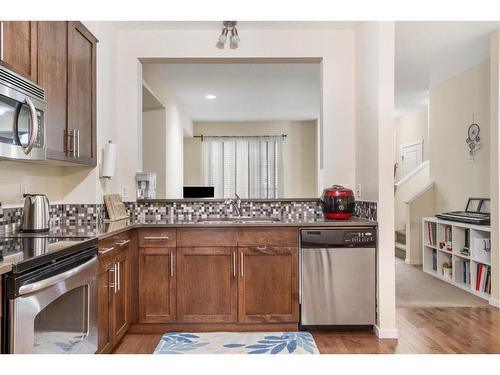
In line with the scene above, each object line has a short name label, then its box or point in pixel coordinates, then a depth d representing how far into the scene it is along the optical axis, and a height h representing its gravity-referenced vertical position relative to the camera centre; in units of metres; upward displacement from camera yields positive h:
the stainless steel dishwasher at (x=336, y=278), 2.71 -0.65
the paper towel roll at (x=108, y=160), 2.85 +0.21
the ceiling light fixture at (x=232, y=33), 3.07 +1.28
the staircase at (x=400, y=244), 6.14 -0.96
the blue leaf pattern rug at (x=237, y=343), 2.44 -1.06
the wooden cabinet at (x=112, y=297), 2.13 -0.67
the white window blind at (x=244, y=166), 8.02 +0.47
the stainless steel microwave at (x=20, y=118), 1.63 +0.33
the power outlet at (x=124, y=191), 3.24 -0.03
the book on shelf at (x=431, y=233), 4.89 -0.59
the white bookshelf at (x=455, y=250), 3.89 -0.73
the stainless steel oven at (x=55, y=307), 1.29 -0.49
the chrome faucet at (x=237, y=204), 3.30 -0.14
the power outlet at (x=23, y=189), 2.37 -0.01
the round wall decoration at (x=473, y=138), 4.29 +0.58
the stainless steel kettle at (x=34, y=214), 2.25 -0.16
